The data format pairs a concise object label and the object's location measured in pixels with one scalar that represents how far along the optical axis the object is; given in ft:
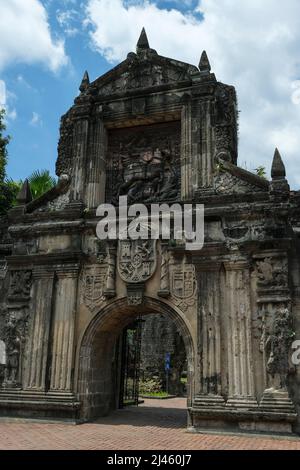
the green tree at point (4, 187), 58.80
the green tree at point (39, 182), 58.81
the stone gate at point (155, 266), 32.37
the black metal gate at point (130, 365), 45.24
